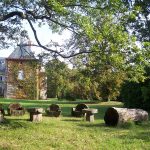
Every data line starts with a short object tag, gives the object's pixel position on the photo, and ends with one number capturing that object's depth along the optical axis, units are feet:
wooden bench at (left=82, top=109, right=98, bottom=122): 41.15
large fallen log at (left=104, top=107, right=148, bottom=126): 37.17
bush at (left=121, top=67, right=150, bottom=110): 56.26
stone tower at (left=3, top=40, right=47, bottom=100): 100.47
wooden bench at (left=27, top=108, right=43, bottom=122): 39.50
